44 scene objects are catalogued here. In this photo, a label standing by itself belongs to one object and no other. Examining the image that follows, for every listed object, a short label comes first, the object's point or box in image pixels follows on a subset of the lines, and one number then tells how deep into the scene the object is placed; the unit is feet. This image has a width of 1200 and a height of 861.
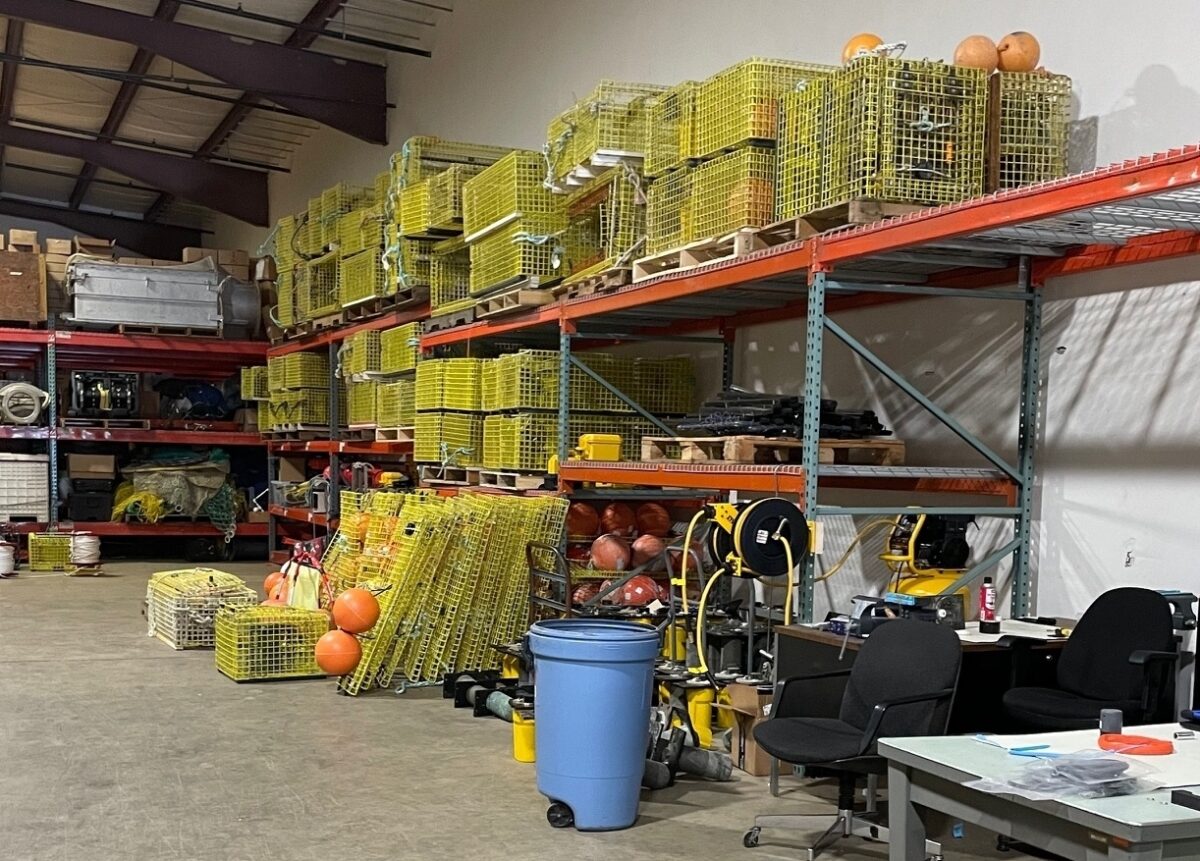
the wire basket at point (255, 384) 57.82
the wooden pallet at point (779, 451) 22.36
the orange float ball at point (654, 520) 31.07
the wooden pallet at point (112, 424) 56.44
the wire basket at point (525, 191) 31.35
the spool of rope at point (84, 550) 49.65
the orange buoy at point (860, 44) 21.11
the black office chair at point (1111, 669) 16.61
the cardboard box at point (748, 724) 20.53
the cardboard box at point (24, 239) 55.11
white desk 9.59
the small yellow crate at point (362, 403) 45.14
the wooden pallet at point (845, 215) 19.50
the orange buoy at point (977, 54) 20.27
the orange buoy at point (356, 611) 26.78
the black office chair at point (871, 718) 15.29
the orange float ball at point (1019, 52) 20.48
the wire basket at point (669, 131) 24.38
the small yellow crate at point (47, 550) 51.60
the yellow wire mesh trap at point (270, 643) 28.32
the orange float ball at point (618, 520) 30.94
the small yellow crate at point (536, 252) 31.40
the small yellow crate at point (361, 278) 42.80
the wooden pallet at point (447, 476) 35.42
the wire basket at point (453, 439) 35.22
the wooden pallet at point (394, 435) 41.68
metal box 54.60
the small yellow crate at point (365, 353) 43.93
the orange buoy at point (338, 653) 27.27
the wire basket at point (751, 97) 22.12
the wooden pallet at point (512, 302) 31.27
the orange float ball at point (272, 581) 33.45
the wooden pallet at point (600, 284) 27.45
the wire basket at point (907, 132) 19.25
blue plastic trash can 17.53
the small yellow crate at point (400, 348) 40.16
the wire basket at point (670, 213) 24.52
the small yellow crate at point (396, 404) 41.27
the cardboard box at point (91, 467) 56.44
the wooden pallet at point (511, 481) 31.99
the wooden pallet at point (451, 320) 35.04
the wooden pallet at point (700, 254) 22.22
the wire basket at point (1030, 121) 20.20
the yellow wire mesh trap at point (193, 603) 33.19
